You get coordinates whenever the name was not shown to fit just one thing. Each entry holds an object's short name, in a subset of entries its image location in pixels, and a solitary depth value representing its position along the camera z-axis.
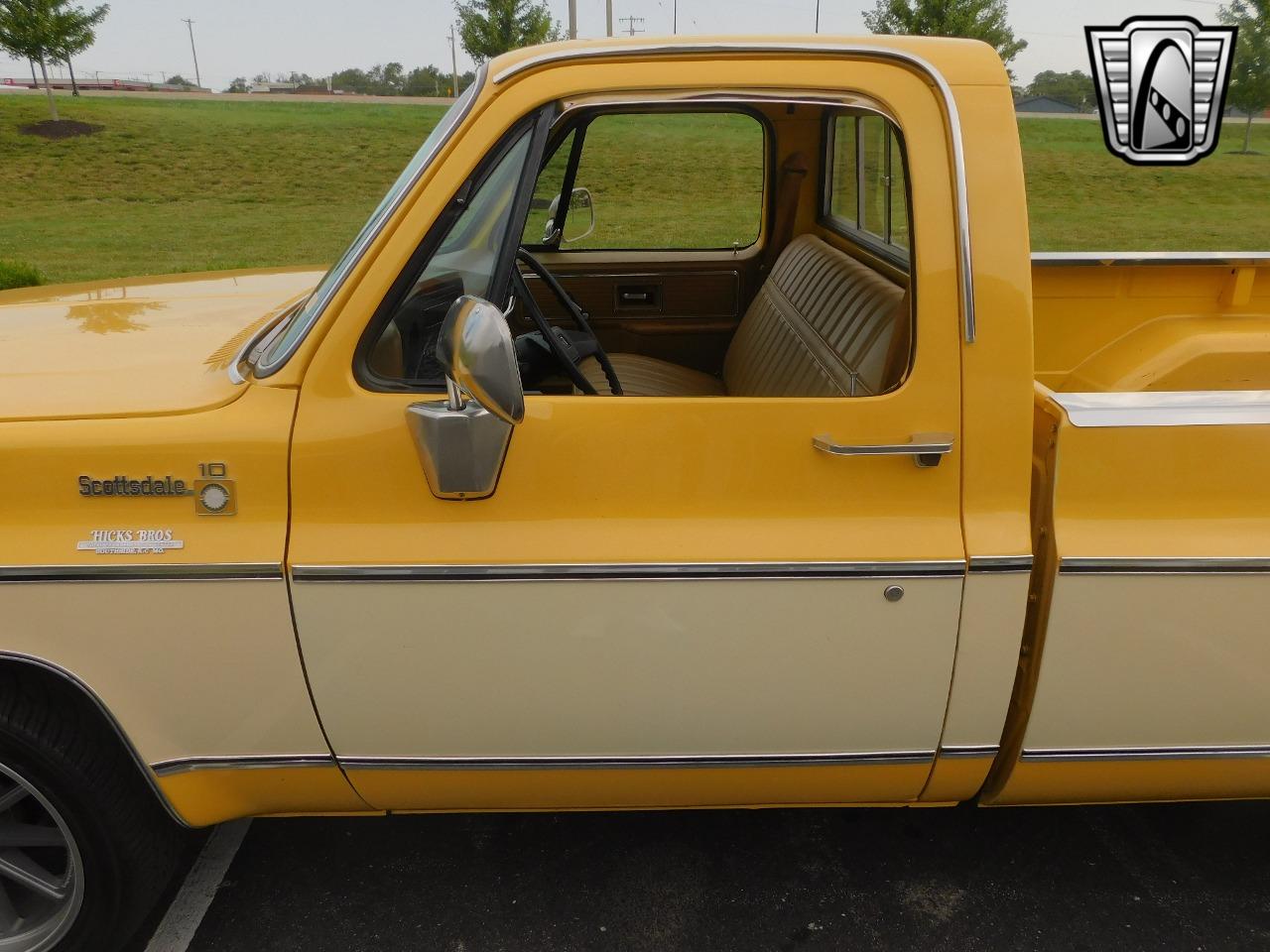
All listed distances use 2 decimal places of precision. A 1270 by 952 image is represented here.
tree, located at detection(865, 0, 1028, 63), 17.89
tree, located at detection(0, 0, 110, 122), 19.25
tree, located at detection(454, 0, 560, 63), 21.52
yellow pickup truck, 1.72
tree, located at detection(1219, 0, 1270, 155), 19.00
